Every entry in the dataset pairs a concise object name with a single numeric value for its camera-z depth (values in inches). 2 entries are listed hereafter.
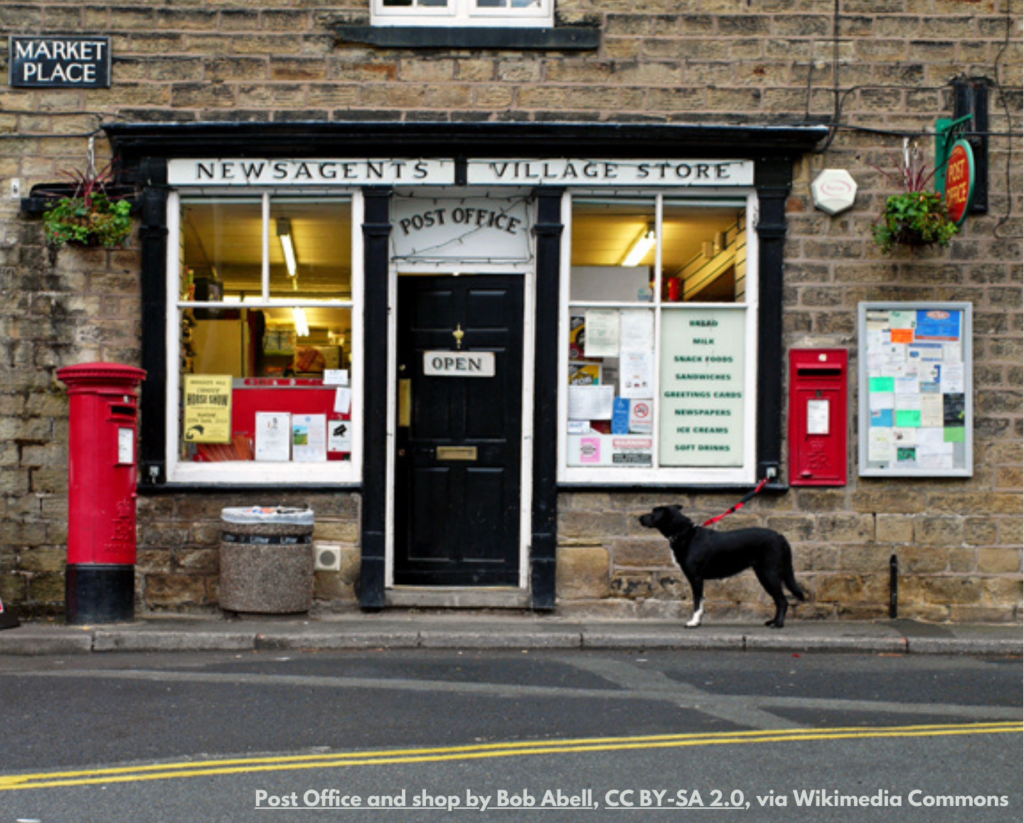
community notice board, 415.8
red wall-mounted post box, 414.3
